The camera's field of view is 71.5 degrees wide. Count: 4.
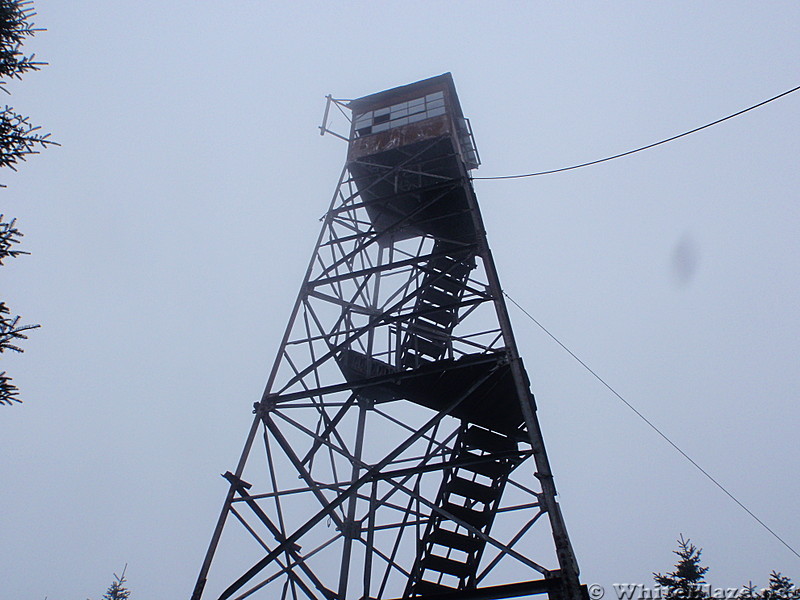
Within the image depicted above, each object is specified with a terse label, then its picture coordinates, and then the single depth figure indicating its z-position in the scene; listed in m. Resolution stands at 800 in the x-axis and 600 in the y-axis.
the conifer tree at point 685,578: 20.52
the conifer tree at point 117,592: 27.42
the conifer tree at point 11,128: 6.53
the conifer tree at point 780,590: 20.06
